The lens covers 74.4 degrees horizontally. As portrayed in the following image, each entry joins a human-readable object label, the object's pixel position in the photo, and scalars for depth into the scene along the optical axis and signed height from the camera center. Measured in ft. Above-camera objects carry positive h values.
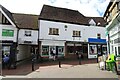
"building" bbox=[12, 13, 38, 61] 38.54 +5.23
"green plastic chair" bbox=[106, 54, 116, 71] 19.79 -4.70
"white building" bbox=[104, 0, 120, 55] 24.25 +5.25
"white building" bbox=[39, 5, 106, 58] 40.25 +5.92
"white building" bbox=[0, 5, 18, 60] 33.27 +5.93
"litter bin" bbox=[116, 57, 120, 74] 18.87 -5.06
